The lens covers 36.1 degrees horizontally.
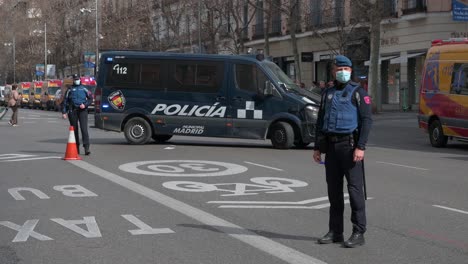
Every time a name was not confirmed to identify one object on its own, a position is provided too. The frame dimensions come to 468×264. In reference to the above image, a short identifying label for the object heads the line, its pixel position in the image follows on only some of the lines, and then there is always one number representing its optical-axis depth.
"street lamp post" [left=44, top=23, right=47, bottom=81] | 75.41
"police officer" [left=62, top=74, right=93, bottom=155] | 16.11
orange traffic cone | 15.06
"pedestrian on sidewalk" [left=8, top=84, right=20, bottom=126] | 30.75
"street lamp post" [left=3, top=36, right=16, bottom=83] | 89.57
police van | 18.12
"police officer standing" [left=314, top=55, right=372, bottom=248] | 7.06
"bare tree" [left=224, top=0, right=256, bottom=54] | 44.50
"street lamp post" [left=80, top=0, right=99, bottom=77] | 57.45
